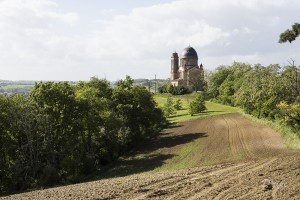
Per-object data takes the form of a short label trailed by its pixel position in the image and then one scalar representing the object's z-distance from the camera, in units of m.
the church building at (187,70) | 141.12
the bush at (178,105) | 101.12
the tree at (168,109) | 88.31
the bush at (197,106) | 83.31
